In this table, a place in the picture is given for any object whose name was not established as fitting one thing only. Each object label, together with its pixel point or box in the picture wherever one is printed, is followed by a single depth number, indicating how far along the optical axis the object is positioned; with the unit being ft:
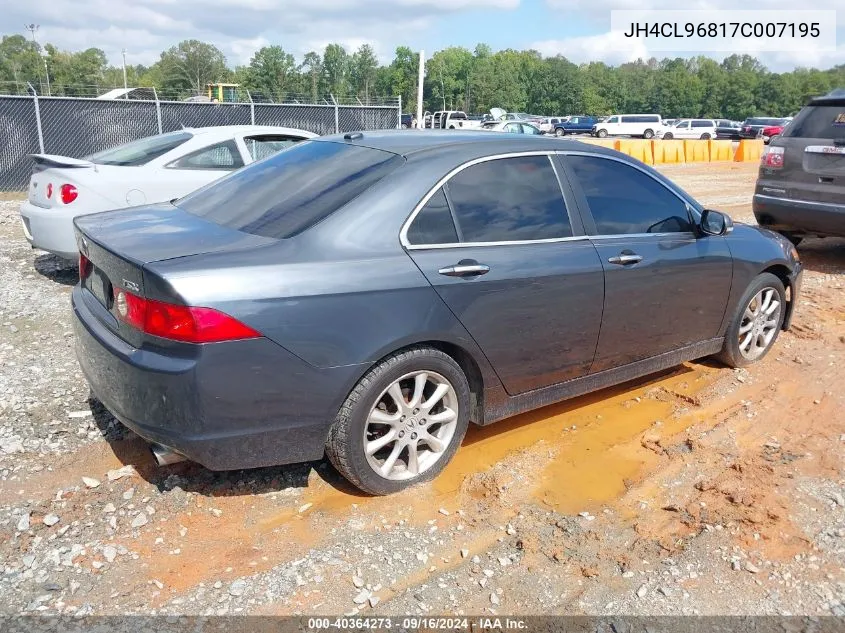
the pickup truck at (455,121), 127.68
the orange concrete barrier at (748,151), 90.68
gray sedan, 9.37
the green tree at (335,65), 360.89
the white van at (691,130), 169.68
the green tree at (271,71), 306.96
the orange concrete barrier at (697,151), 85.15
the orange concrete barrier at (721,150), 88.53
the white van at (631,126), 175.60
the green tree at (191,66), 386.11
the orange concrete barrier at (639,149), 76.84
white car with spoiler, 21.80
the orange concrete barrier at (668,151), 80.43
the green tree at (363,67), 357.82
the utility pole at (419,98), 84.07
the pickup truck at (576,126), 189.57
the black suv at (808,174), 25.63
